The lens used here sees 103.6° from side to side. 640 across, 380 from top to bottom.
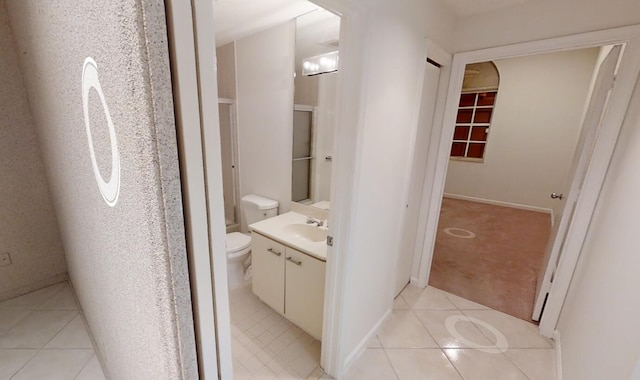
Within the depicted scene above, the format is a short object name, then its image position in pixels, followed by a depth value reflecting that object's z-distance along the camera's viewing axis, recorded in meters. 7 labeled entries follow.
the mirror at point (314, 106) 1.97
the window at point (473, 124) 4.94
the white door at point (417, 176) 1.93
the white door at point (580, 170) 1.62
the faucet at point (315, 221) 1.98
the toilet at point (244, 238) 2.23
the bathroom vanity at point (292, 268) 1.63
